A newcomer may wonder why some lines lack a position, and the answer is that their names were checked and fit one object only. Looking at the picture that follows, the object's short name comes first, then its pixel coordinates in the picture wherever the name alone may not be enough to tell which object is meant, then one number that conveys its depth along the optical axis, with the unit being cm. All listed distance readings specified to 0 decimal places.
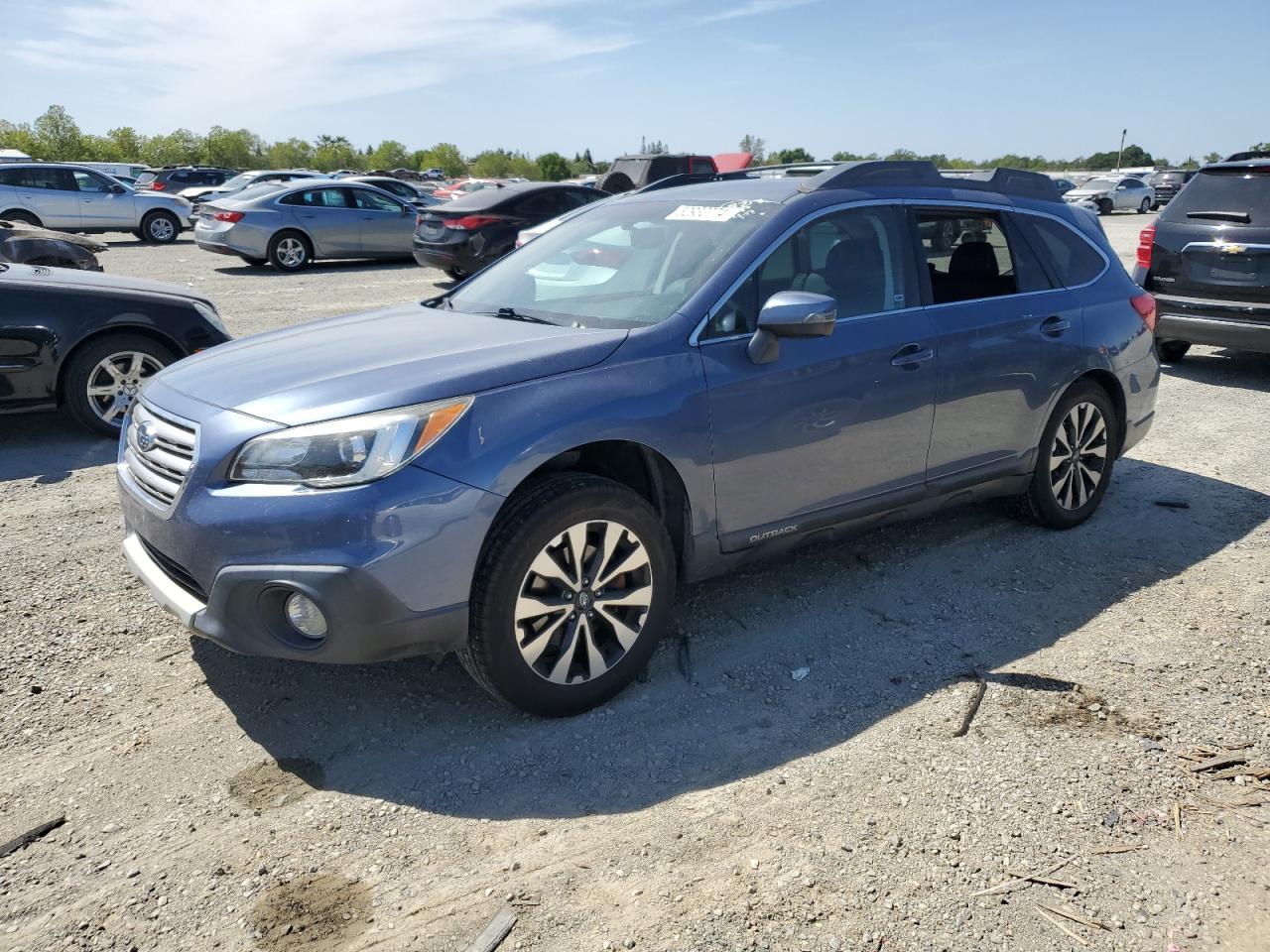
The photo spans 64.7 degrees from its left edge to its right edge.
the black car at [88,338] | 629
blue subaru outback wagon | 302
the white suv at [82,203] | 2103
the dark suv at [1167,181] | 3600
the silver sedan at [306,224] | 1688
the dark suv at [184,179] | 3484
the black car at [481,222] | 1452
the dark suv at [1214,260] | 825
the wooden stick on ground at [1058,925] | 246
